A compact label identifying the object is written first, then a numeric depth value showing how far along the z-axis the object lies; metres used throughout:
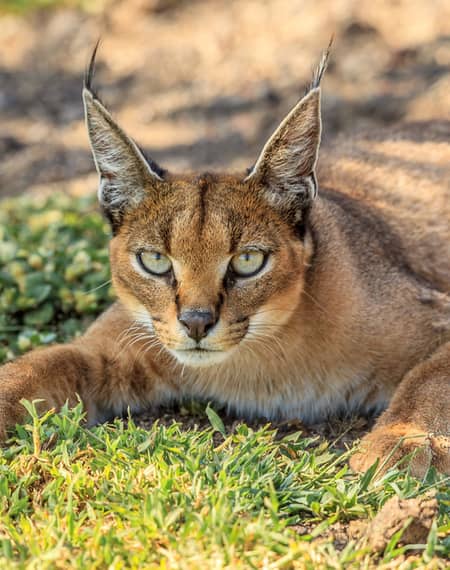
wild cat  8.43
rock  6.59
